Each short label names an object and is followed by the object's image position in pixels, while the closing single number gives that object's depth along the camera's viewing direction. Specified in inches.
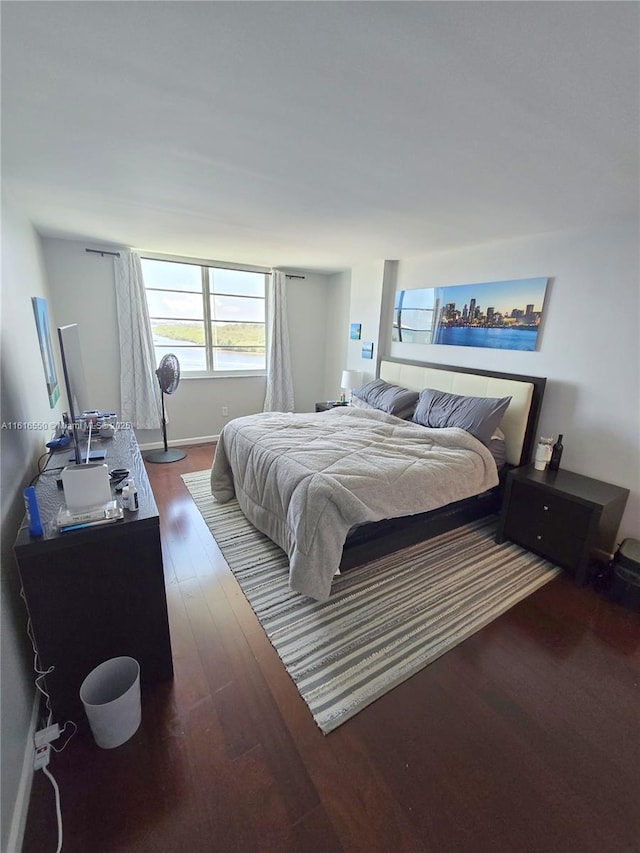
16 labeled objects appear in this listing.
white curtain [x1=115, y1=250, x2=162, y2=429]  150.5
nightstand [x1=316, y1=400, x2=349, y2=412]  172.8
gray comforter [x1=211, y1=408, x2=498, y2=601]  76.5
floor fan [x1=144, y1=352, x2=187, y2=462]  152.0
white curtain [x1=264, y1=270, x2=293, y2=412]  186.4
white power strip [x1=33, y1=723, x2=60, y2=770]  48.7
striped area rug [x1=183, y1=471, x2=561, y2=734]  62.9
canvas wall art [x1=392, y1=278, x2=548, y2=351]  111.0
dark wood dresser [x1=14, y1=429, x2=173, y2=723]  49.2
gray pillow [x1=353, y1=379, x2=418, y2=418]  138.3
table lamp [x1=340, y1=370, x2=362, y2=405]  176.7
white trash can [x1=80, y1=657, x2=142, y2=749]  49.1
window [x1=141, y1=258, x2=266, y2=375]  167.9
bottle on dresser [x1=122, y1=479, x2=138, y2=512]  55.4
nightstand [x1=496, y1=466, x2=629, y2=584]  85.7
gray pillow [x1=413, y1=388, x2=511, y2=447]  109.3
